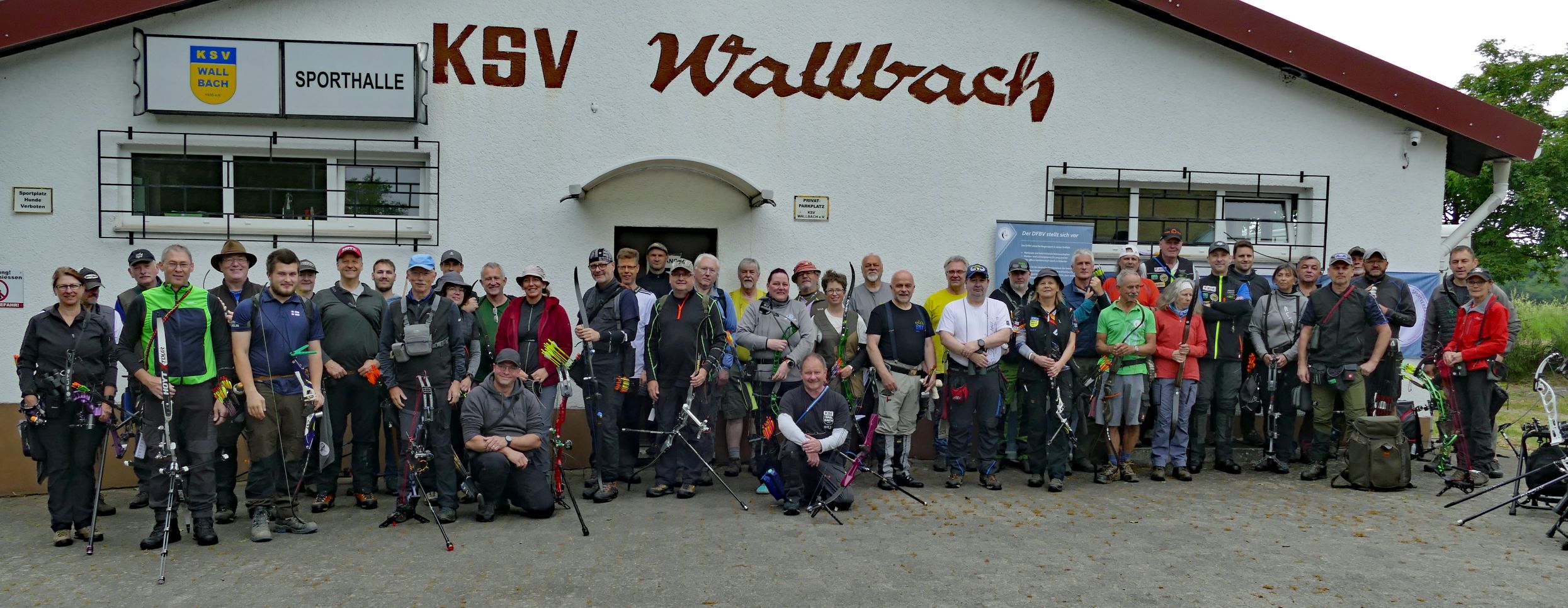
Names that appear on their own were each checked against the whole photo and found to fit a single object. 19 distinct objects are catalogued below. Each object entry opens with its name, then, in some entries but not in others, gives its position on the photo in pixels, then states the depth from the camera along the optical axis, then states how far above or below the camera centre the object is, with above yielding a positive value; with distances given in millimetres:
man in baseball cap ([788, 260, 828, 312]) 8016 -24
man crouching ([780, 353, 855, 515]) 6758 -1099
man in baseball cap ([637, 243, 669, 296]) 8391 +5
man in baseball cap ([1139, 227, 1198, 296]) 8844 +225
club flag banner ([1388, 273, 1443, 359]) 9766 +43
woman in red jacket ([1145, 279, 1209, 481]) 8148 -676
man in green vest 5734 -667
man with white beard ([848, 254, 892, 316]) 8602 -102
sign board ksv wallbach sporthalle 8273 +1619
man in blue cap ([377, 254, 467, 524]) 6570 -636
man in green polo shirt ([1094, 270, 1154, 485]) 7895 -483
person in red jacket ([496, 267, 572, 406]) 7215 -427
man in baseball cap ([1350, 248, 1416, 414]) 8570 -81
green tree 17500 +2030
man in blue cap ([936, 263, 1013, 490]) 7672 -648
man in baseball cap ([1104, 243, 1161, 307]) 8562 +47
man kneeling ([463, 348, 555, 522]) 6527 -1164
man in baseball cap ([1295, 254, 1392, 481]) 8258 -458
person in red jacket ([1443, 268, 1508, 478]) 7793 -476
